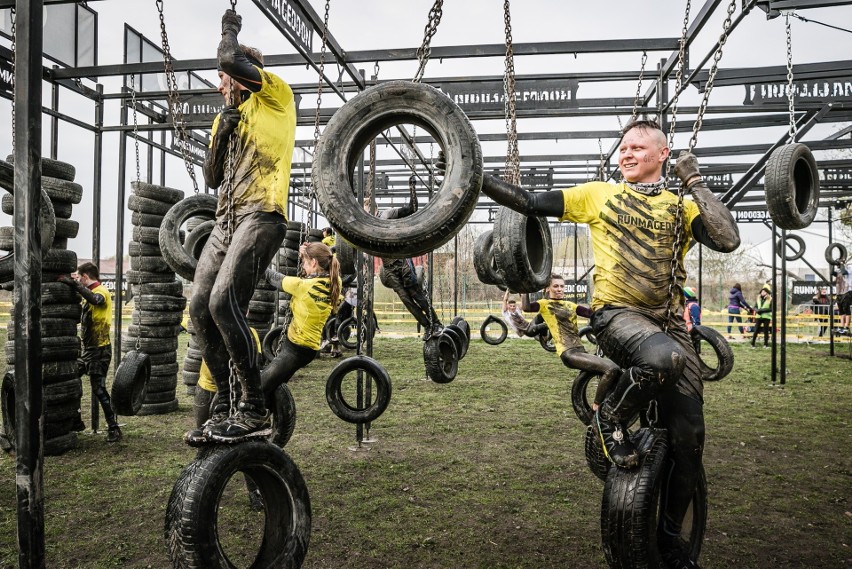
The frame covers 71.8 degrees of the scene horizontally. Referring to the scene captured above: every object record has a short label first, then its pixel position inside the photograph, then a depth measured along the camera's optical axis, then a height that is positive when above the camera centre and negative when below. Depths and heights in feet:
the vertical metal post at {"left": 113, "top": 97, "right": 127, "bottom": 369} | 24.48 +2.09
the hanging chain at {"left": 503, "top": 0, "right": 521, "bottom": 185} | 15.04 +4.20
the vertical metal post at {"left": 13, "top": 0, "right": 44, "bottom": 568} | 8.14 -0.14
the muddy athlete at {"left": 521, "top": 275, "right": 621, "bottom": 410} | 18.63 -1.60
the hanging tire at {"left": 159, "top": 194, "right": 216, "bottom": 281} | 15.33 +1.11
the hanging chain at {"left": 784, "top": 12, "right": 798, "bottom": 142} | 18.49 +7.32
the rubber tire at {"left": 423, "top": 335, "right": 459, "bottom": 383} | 29.12 -3.67
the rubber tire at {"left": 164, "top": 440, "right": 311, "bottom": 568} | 9.00 -3.67
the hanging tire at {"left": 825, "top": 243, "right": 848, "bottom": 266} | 46.03 +2.74
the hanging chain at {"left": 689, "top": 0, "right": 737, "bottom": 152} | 10.18 +3.81
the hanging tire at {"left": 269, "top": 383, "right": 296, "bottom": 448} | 15.64 -3.53
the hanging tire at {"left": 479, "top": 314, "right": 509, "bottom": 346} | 38.18 -3.28
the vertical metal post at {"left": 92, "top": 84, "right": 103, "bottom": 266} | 23.52 +3.43
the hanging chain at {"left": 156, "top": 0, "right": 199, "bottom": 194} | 14.46 +4.90
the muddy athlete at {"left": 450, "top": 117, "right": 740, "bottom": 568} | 9.87 +0.08
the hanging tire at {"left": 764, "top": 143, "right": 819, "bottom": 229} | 13.64 +2.43
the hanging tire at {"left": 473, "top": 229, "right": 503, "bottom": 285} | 22.43 +0.95
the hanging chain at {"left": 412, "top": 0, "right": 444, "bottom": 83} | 10.42 +4.56
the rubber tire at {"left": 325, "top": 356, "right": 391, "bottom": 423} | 18.76 -3.43
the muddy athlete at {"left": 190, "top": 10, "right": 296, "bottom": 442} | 10.25 +1.22
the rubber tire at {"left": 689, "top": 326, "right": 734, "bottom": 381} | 26.63 -2.91
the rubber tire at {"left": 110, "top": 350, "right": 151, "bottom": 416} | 20.45 -3.46
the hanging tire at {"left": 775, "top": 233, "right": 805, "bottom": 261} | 33.04 +2.48
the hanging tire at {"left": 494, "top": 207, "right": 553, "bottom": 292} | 13.70 +0.86
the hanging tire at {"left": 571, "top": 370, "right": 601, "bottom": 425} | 21.65 -4.16
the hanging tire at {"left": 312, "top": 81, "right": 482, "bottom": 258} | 9.45 +2.00
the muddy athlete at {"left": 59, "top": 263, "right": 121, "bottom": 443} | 22.07 -1.85
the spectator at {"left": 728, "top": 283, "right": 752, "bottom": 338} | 62.80 -1.55
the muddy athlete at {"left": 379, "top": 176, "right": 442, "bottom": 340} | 29.01 -0.25
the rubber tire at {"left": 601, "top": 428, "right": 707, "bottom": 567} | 9.66 -3.67
